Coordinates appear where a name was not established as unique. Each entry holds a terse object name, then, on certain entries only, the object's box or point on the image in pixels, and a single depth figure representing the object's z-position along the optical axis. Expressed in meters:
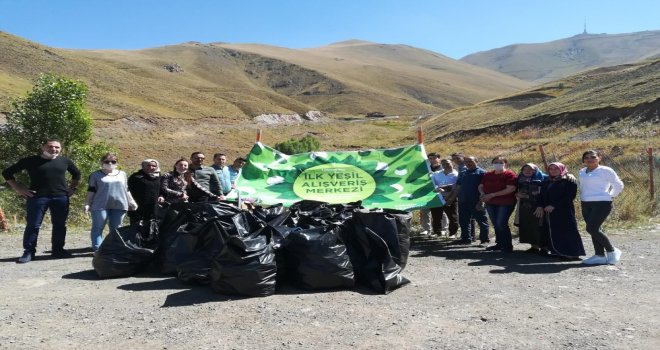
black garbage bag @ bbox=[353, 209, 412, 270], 6.14
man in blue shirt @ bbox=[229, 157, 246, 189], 9.39
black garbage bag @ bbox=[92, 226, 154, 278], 6.56
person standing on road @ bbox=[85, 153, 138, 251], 7.50
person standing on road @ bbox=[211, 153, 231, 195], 8.67
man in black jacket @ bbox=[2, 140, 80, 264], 7.39
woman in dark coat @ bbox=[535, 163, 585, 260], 7.26
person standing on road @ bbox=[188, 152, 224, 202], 7.96
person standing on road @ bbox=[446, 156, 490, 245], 8.46
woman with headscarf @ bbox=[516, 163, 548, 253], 7.64
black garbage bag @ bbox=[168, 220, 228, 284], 6.04
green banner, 8.32
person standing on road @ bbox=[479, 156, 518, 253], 7.86
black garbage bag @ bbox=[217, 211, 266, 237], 6.24
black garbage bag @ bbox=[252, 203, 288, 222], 6.94
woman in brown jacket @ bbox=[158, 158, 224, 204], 7.49
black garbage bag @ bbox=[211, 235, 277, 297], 5.49
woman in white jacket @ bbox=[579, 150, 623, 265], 6.86
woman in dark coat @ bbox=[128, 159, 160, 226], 7.64
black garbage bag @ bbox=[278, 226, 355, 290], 5.77
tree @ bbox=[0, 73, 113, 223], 16.92
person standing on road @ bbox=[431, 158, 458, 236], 8.99
